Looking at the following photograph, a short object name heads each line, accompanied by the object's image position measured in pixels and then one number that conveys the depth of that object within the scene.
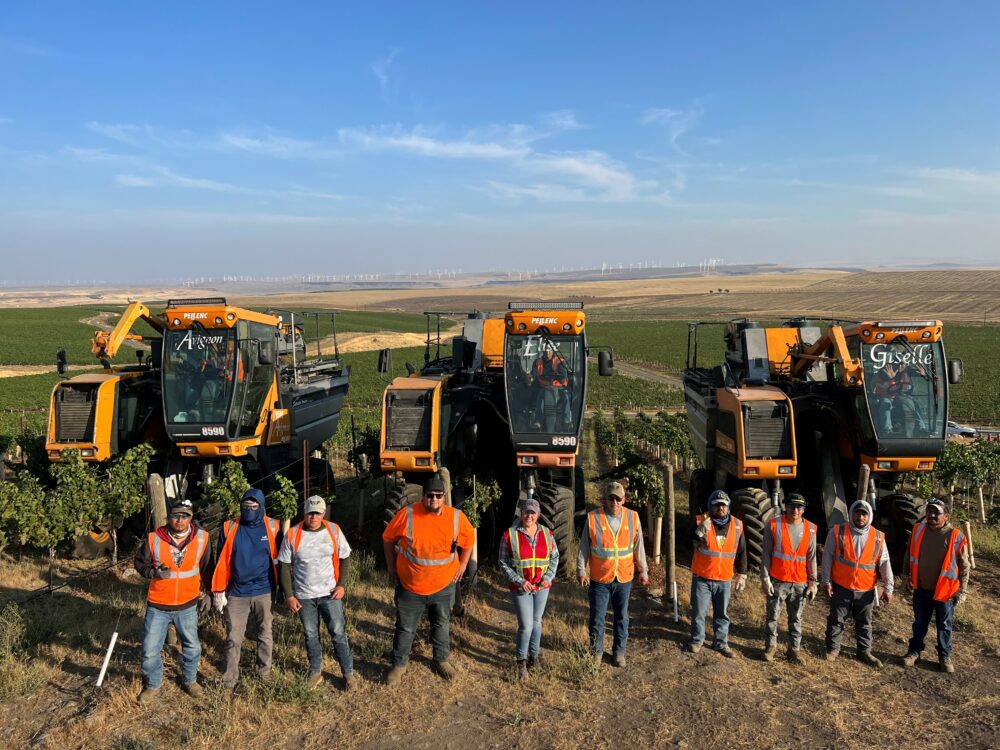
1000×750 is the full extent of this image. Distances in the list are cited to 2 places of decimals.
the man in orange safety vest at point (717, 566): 6.28
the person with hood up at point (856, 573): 6.18
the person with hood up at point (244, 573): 5.66
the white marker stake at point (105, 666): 5.75
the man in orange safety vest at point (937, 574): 6.07
